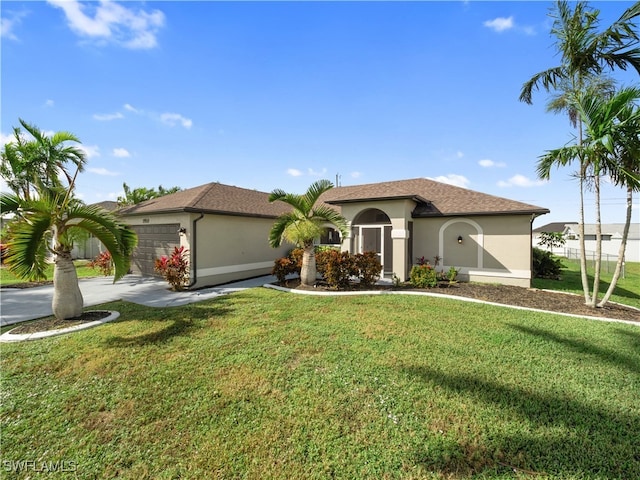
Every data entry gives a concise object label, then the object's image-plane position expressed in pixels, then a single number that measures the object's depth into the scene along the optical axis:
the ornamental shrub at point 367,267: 11.12
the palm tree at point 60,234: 6.29
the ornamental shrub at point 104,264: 13.77
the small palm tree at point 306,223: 10.71
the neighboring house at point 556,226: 49.83
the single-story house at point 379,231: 11.95
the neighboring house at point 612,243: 34.58
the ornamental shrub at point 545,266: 15.16
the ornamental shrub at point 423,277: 11.20
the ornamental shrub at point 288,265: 12.02
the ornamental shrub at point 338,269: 10.88
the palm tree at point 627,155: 7.29
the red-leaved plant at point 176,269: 10.80
